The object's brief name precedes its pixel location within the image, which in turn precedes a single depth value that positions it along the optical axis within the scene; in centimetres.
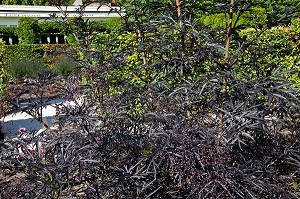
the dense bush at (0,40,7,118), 809
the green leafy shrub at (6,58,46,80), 1182
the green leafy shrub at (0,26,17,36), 1869
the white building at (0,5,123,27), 2345
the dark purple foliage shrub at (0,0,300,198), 168
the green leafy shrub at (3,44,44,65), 1487
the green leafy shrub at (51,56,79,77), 1199
